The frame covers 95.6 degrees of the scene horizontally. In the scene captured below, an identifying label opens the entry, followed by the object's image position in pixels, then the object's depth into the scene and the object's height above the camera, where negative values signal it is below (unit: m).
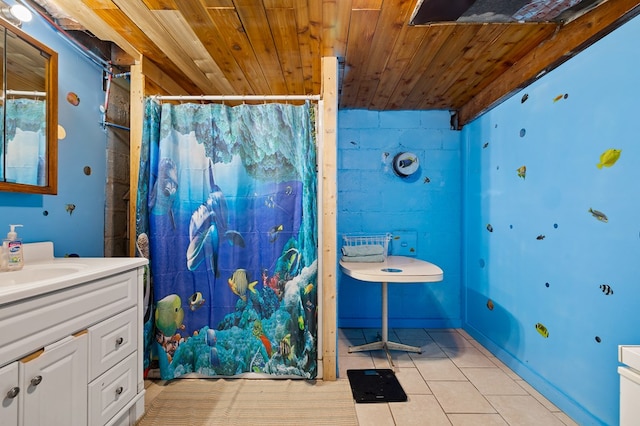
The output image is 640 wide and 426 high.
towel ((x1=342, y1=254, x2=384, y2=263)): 2.46 -0.39
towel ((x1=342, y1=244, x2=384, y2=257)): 2.49 -0.32
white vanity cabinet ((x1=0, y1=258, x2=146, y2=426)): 0.92 -0.53
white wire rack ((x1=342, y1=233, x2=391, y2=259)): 2.87 -0.26
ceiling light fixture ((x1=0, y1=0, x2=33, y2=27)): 1.31 +0.92
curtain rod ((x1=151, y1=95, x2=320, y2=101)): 1.85 +0.75
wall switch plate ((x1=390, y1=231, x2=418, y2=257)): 2.93 -0.30
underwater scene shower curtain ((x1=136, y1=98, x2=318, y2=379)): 1.89 -0.16
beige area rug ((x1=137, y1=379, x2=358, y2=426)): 1.60 -1.14
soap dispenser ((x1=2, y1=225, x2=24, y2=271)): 1.22 -0.17
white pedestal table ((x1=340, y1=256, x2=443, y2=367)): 2.00 -0.43
